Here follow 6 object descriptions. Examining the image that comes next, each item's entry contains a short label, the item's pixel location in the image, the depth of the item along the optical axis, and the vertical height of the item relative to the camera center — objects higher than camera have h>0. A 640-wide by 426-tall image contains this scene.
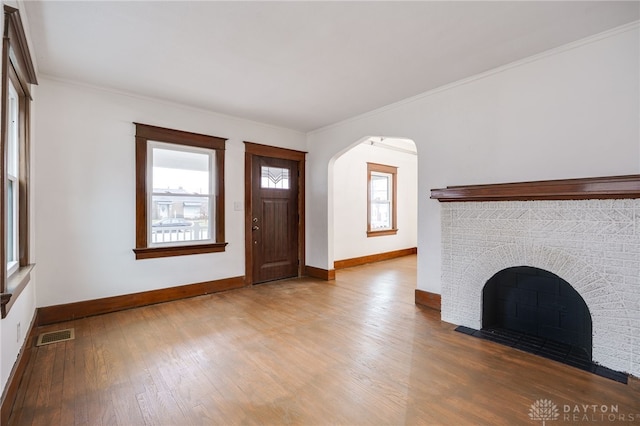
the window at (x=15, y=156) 1.93 +0.50
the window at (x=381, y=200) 6.85 +0.34
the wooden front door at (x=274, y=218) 4.97 -0.07
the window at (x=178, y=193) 3.84 +0.30
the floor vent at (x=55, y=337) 2.81 -1.17
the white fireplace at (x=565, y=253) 2.25 -0.34
